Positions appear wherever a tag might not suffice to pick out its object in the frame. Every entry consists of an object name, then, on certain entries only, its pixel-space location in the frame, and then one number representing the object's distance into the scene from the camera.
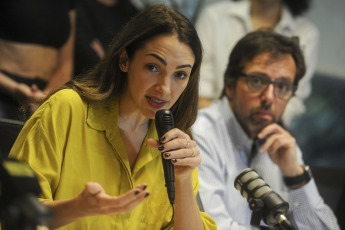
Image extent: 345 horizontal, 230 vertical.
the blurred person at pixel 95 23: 5.60
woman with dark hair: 3.03
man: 4.25
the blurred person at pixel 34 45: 5.12
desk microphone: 3.21
